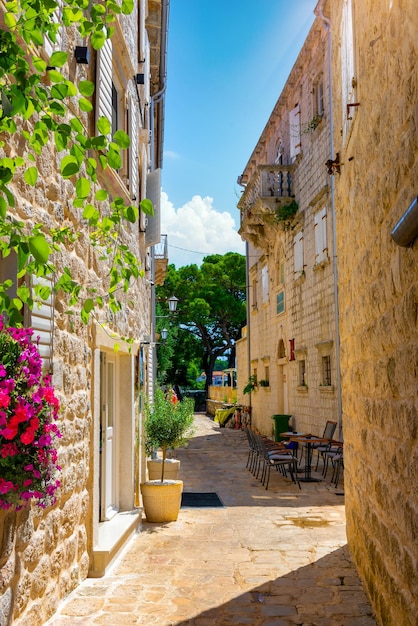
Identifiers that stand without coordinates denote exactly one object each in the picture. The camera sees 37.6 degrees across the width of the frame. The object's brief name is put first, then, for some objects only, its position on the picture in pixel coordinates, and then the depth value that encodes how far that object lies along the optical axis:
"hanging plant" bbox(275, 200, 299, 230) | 16.52
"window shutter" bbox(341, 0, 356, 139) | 5.04
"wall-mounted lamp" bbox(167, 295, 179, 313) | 18.84
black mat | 8.47
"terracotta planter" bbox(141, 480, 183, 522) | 7.23
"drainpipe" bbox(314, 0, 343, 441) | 12.03
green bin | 16.45
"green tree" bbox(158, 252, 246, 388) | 36.94
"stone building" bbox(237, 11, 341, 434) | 13.55
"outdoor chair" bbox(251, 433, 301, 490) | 9.95
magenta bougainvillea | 2.79
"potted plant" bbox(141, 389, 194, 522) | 7.25
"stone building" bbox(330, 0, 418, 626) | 2.93
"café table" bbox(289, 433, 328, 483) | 10.48
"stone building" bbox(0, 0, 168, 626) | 3.51
